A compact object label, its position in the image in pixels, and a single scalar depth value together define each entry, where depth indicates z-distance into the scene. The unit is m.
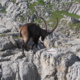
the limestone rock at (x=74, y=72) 12.19
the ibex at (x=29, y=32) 14.91
